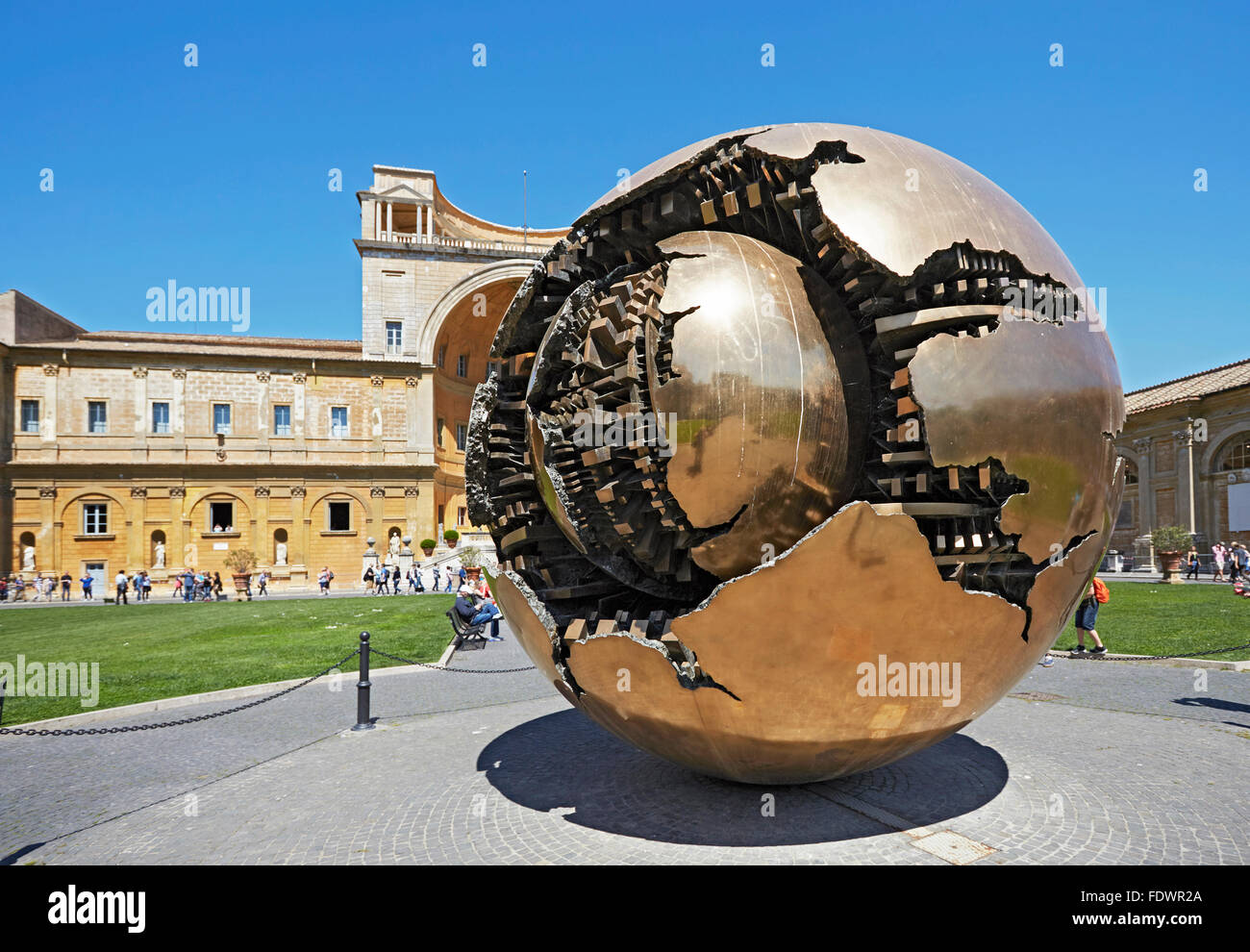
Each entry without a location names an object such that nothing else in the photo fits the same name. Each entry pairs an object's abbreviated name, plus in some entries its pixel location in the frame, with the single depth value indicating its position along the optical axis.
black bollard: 8.38
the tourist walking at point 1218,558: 31.27
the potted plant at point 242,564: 34.59
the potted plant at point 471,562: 28.55
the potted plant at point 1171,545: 29.98
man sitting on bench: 14.16
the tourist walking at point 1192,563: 32.45
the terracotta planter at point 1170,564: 29.91
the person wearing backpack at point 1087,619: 12.16
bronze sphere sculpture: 3.86
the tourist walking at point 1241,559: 26.92
